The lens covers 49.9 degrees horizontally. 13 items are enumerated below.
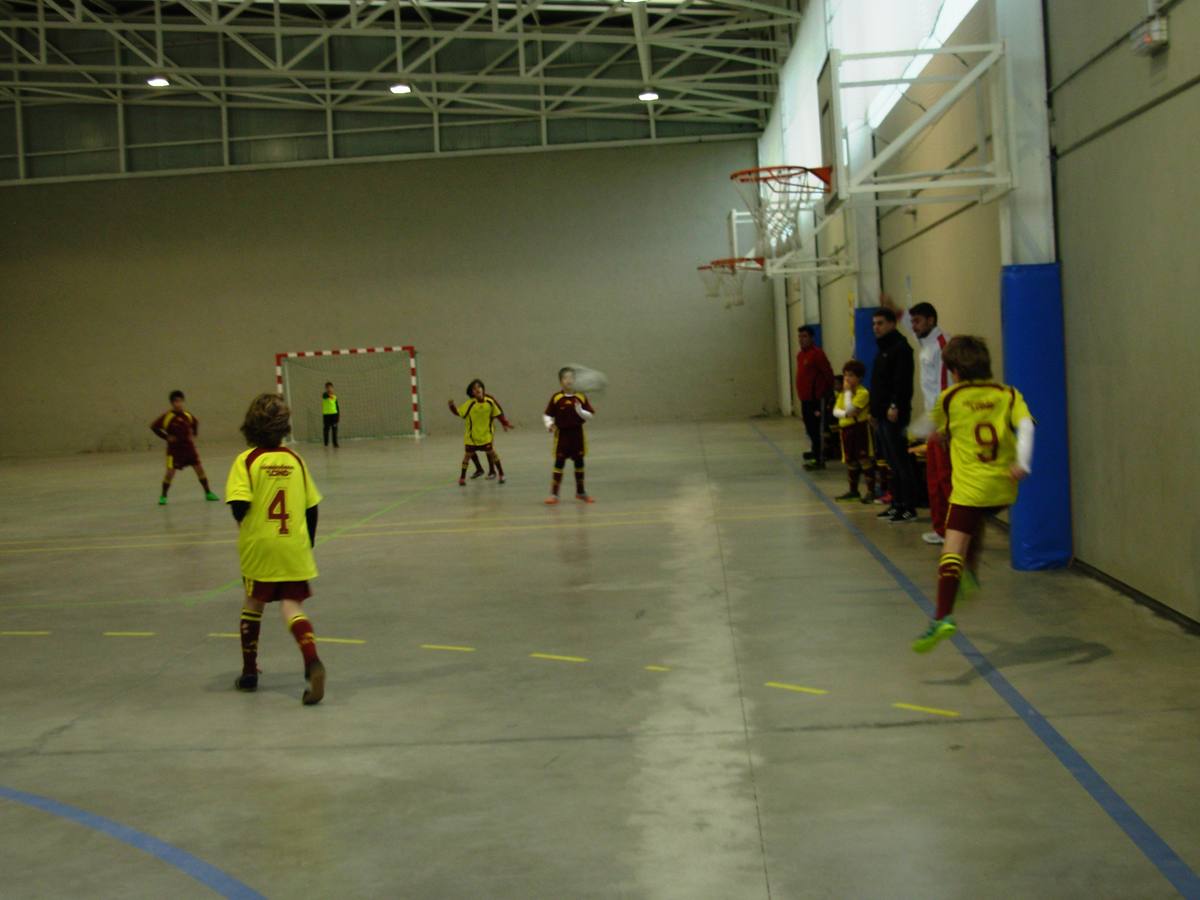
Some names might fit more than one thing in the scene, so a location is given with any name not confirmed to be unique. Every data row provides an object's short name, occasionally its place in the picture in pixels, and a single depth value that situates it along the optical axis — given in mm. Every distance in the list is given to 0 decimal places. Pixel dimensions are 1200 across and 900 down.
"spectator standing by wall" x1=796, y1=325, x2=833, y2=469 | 17484
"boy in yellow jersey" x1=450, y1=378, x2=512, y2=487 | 18806
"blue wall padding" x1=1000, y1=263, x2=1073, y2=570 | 9570
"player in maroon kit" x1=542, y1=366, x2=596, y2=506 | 15844
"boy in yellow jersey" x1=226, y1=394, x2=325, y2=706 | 6918
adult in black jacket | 12023
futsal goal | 35406
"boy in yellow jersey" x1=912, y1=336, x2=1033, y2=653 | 6922
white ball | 32169
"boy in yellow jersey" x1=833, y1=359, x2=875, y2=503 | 14846
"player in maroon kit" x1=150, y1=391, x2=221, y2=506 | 18172
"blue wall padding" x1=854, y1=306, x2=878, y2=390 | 17969
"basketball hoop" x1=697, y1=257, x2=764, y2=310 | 32459
